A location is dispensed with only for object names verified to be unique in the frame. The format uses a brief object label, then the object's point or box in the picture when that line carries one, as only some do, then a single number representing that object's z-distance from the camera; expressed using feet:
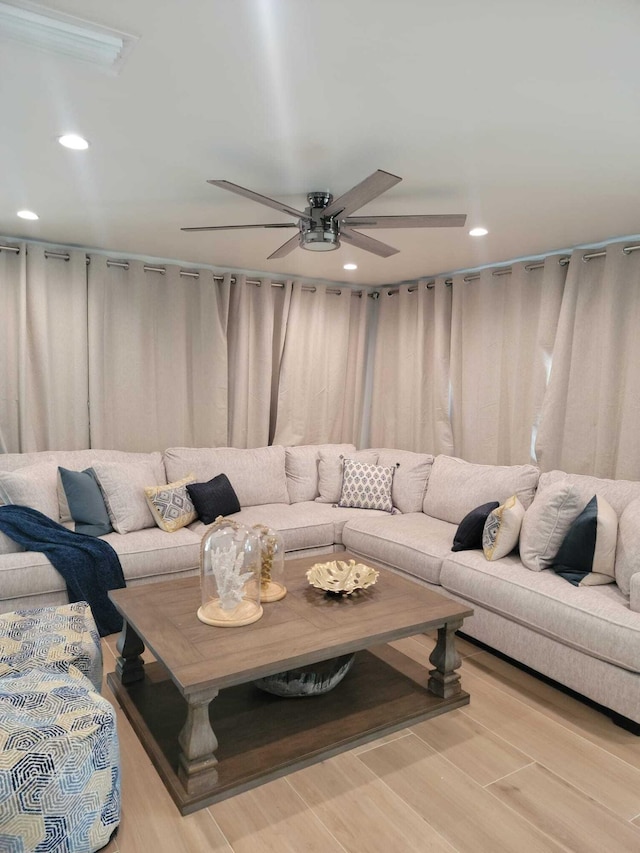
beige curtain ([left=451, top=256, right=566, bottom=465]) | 13.51
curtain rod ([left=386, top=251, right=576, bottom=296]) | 12.27
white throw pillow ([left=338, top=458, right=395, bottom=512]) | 14.32
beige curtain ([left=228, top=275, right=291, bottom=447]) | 16.05
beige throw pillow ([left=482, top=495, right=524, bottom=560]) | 10.00
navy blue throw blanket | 10.11
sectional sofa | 8.21
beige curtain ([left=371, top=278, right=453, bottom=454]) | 15.99
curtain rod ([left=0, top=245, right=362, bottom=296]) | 13.42
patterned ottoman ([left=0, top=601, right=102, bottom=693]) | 6.64
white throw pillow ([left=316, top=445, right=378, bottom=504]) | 15.06
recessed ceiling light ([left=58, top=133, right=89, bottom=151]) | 7.69
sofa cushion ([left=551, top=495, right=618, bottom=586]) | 8.96
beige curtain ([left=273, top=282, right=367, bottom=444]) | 16.85
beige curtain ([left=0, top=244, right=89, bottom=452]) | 13.15
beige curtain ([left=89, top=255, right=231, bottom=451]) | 14.25
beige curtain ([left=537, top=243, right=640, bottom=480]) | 11.82
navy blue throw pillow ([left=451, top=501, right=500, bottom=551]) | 10.65
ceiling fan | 7.54
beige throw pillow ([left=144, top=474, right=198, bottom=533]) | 11.96
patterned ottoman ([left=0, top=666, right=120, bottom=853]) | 4.94
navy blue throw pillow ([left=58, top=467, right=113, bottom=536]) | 11.43
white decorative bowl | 8.46
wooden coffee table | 6.38
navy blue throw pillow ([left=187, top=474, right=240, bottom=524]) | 12.60
